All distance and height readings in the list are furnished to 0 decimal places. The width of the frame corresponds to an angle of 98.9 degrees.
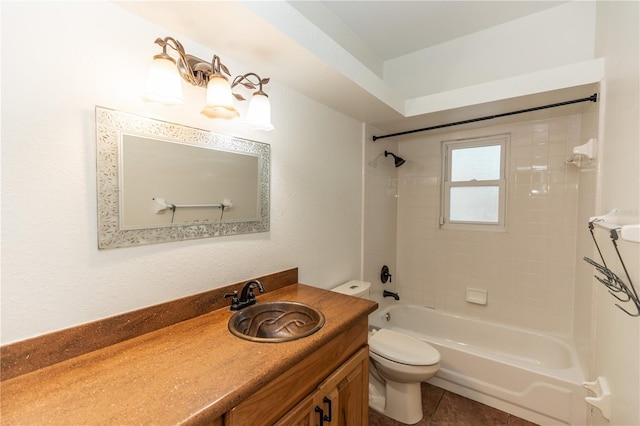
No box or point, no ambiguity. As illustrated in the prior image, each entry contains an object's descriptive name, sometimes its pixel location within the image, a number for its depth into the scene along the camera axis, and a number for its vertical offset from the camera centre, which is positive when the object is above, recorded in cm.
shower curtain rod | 168 +70
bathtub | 171 -113
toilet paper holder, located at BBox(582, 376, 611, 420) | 115 -81
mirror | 99 +10
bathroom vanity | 66 -49
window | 246 +25
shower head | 272 +50
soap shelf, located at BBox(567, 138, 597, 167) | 166 +38
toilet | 173 -105
